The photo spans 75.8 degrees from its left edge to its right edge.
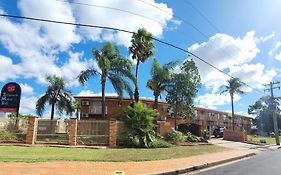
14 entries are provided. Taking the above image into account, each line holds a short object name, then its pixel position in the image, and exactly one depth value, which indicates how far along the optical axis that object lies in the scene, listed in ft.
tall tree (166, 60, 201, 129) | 68.85
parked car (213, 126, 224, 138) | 93.56
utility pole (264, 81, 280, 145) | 79.59
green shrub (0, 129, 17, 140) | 40.53
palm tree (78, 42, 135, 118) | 53.65
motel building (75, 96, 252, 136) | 87.64
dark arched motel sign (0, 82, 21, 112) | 47.63
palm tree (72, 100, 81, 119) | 76.45
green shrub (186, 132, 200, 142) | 55.90
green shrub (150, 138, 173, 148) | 41.96
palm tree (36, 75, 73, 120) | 67.33
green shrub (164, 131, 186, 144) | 48.22
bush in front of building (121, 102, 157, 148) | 41.41
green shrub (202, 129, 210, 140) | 74.05
